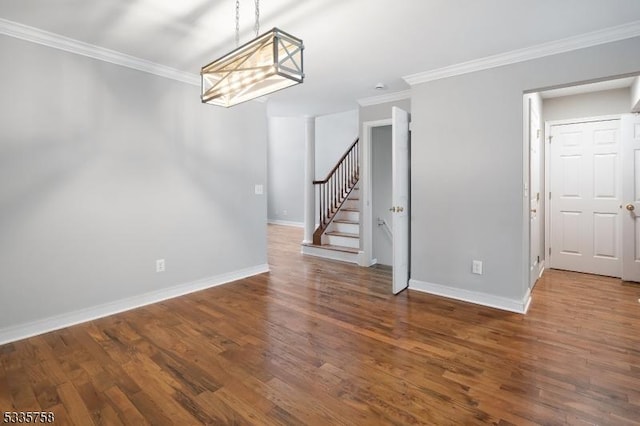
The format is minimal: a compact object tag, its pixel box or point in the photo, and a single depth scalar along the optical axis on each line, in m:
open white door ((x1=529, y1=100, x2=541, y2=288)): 3.55
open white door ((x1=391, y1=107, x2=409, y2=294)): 3.54
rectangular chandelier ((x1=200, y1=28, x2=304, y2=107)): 1.66
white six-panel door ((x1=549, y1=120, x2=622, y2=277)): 4.23
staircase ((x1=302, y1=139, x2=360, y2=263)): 5.54
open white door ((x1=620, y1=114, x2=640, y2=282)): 3.97
